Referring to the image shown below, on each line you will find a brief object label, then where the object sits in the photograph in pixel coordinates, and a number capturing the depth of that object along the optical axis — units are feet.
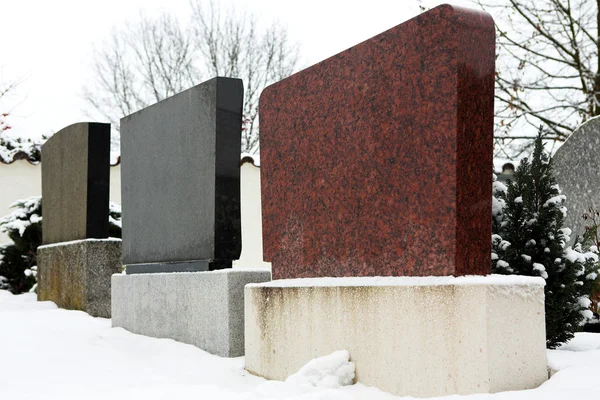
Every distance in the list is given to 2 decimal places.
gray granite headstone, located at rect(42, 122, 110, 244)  25.43
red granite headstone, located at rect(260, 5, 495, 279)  11.39
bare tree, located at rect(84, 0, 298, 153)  91.35
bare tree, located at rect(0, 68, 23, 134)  52.19
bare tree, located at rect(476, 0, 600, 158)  42.78
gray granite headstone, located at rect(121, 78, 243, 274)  17.79
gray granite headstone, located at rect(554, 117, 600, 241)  25.32
